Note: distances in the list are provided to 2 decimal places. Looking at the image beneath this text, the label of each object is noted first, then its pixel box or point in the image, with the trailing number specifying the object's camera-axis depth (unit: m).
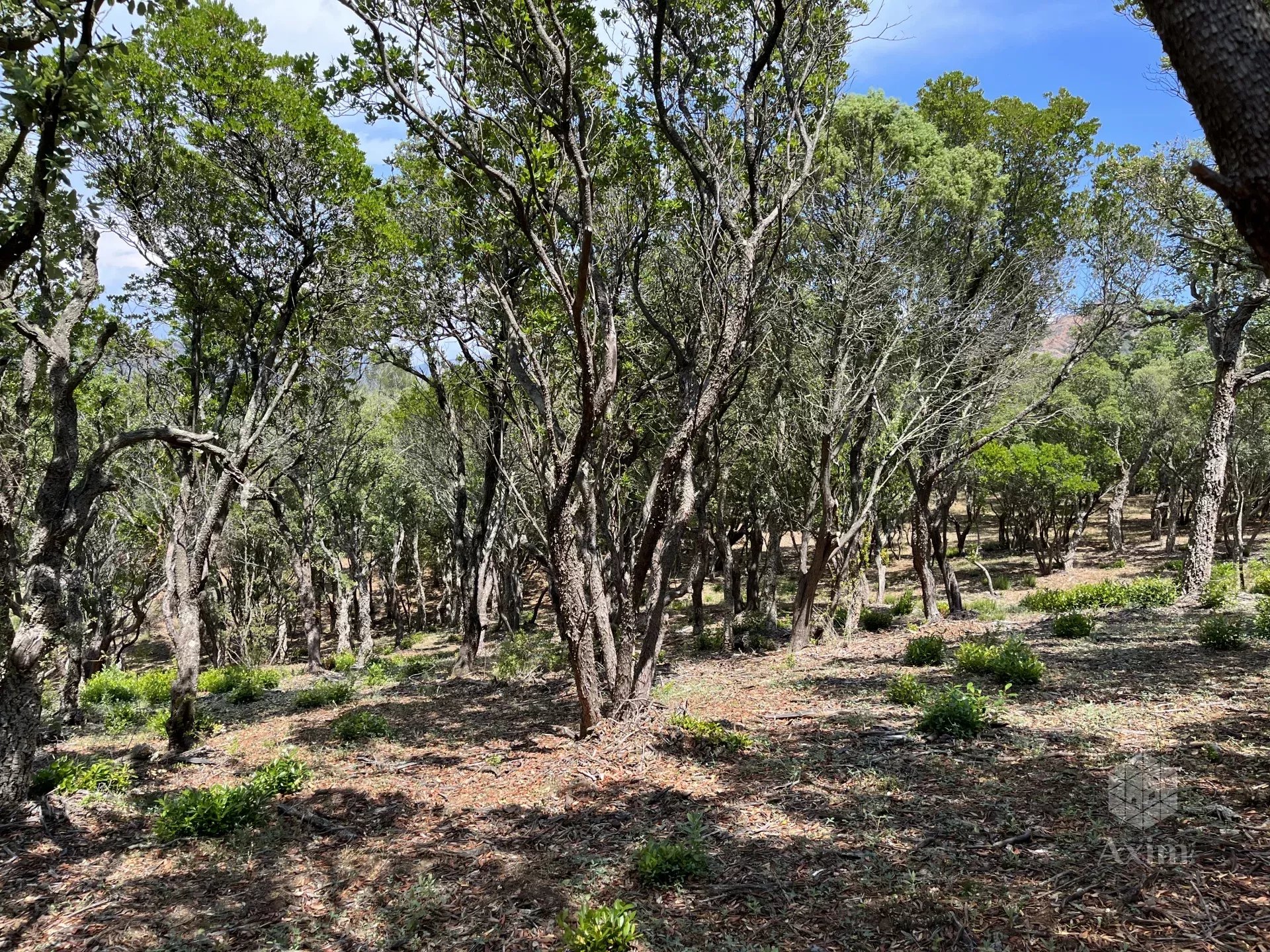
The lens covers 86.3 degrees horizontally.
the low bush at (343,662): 19.00
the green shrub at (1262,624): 9.87
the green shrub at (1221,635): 9.45
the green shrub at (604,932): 3.90
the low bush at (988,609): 15.32
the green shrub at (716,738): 7.39
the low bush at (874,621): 16.20
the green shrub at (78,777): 7.04
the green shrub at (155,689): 15.05
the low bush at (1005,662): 8.66
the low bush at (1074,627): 11.55
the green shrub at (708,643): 15.75
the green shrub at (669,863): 4.82
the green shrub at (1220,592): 12.72
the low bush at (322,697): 12.47
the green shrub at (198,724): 10.35
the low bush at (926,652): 10.59
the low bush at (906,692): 8.42
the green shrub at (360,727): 9.23
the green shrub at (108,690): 15.27
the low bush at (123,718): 11.58
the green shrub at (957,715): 7.01
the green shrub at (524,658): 13.74
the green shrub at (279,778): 6.80
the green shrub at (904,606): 18.09
